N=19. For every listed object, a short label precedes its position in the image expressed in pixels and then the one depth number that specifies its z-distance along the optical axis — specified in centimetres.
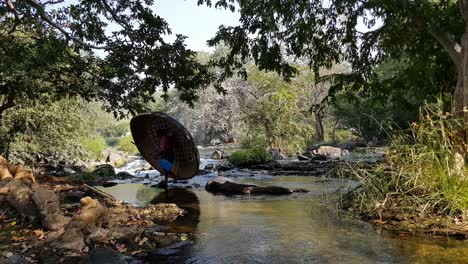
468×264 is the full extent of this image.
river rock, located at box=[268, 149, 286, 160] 2609
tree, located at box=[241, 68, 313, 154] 2766
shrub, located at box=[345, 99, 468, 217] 643
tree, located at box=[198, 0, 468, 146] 954
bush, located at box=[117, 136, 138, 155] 3897
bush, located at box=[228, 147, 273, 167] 2198
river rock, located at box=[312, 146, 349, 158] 2786
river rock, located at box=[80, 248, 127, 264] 477
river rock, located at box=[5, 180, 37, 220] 672
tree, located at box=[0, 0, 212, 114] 962
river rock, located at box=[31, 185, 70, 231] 612
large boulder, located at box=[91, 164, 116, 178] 1773
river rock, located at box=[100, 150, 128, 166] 2931
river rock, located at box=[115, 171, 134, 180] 1745
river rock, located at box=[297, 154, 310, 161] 2459
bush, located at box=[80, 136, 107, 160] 2675
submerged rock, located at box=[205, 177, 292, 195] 1120
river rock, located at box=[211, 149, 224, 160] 2889
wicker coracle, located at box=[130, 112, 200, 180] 1080
